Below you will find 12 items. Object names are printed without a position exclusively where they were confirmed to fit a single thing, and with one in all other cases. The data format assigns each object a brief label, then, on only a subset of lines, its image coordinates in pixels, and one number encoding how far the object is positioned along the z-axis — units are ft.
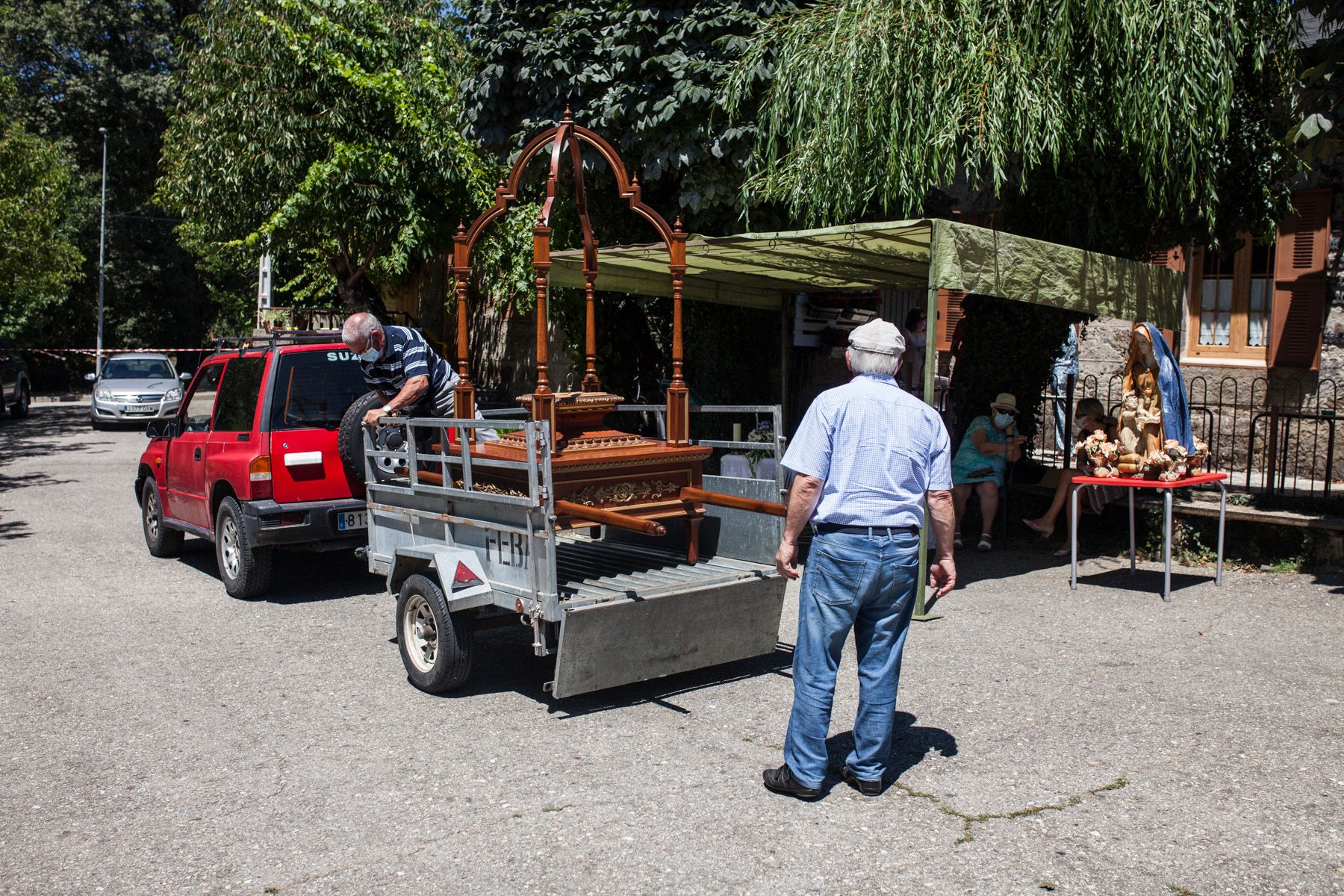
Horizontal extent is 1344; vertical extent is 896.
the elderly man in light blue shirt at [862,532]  14.46
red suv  26.30
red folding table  26.40
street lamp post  106.06
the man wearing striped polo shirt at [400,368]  23.72
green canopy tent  24.02
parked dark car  84.69
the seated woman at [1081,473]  30.07
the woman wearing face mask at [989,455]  32.73
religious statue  27.30
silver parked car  78.69
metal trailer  17.62
